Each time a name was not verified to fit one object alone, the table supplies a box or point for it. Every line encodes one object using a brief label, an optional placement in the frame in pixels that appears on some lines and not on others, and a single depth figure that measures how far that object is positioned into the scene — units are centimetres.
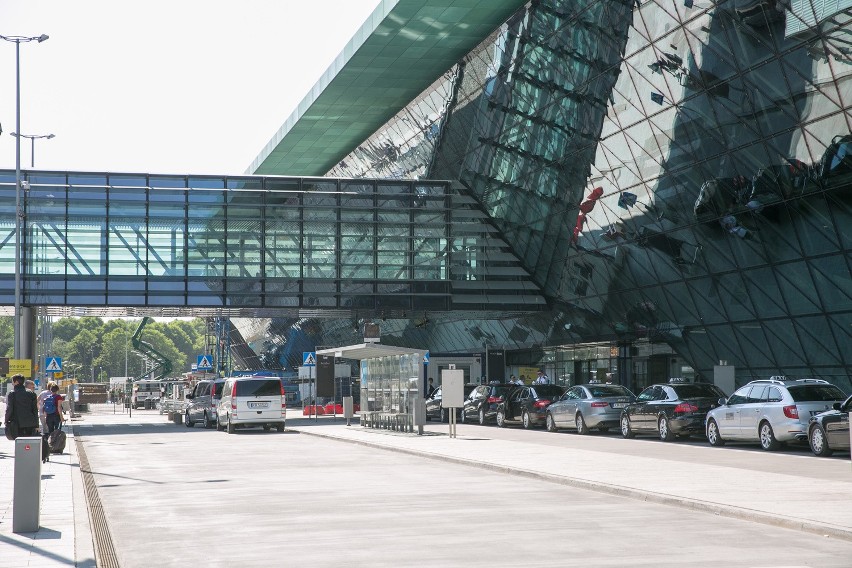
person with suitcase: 2550
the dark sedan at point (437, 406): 4681
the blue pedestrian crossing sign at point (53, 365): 4931
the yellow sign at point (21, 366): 3762
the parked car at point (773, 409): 2483
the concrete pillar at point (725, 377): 3600
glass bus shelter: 3575
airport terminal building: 3139
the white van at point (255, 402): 4028
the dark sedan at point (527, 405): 3916
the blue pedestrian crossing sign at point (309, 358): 4992
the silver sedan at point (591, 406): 3472
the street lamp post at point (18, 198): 4353
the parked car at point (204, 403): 4484
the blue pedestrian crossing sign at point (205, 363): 5718
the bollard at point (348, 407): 4848
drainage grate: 1098
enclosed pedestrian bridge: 5162
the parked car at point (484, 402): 4256
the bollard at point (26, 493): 1273
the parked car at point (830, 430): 2278
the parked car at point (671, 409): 2986
